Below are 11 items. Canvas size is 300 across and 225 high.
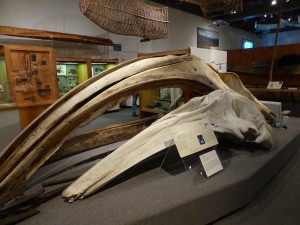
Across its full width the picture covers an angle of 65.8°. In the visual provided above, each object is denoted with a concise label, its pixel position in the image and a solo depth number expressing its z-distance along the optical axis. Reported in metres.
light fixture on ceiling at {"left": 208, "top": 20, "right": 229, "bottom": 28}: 8.19
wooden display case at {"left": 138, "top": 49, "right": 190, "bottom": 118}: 4.76
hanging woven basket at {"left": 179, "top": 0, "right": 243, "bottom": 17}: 3.74
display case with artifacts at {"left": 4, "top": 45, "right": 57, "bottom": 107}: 4.17
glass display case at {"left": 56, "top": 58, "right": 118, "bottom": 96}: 7.27
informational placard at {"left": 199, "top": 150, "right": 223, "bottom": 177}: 1.88
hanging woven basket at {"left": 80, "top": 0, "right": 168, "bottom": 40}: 3.44
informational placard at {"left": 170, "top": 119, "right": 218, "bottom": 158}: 1.77
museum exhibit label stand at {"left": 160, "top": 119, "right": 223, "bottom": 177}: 1.79
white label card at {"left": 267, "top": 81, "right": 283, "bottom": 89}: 5.51
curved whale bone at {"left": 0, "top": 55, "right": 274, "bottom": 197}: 1.48
